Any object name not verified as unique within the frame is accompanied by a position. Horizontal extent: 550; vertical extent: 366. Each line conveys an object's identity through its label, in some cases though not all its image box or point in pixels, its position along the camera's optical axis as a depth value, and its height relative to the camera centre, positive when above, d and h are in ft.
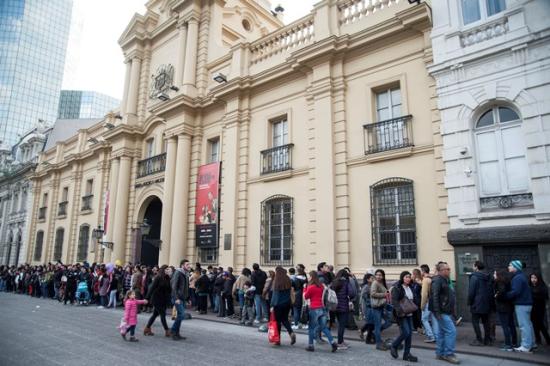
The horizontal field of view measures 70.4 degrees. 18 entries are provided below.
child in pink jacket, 27.53 -4.03
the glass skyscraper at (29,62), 237.45 +121.75
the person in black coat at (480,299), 25.23 -2.40
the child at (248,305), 35.53 -4.11
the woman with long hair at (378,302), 24.79 -2.55
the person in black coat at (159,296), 29.50 -2.75
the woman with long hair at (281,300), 25.67 -2.59
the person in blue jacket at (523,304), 23.47 -2.53
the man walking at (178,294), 28.13 -2.61
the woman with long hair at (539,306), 25.36 -2.80
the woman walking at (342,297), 26.71 -2.65
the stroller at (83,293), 54.80 -4.78
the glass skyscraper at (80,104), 275.39 +107.99
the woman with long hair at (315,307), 25.12 -2.98
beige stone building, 37.42 +15.15
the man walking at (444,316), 21.90 -3.04
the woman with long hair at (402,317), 21.86 -3.10
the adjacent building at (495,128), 28.84 +10.63
